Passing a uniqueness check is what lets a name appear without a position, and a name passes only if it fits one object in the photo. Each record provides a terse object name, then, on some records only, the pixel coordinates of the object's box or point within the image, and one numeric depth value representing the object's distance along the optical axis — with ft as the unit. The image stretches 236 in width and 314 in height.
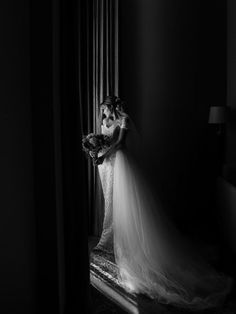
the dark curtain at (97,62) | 13.58
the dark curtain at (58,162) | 5.07
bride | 9.04
